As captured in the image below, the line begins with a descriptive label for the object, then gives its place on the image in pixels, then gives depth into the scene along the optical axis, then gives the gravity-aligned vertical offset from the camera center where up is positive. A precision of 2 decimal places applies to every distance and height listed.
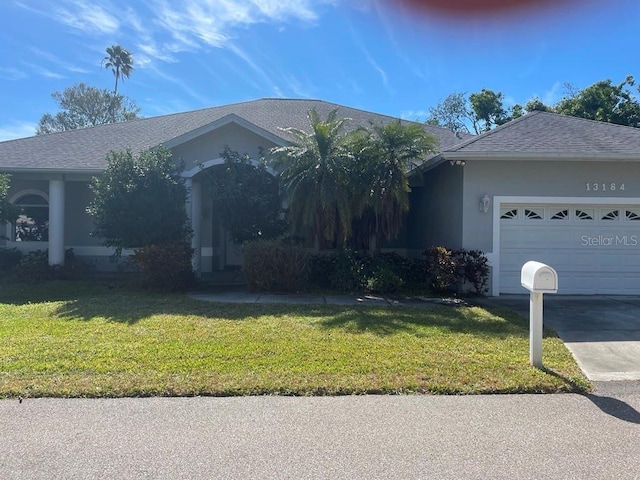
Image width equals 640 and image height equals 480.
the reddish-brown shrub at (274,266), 11.12 -0.64
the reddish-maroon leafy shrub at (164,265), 11.17 -0.63
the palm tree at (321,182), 11.44 +1.40
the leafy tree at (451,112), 38.09 +10.38
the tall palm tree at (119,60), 47.78 +17.92
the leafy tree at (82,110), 40.78 +11.12
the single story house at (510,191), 11.51 +1.26
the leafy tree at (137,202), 11.19 +0.85
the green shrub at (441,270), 10.97 -0.68
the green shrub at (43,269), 12.84 -0.89
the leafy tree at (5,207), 12.30 +0.79
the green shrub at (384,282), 11.22 -0.98
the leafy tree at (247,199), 12.00 +1.01
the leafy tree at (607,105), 24.44 +7.14
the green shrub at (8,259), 13.74 -0.64
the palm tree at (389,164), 11.55 +1.86
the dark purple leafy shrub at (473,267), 10.99 -0.60
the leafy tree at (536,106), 26.14 +7.74
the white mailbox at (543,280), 5.45 -0.44
